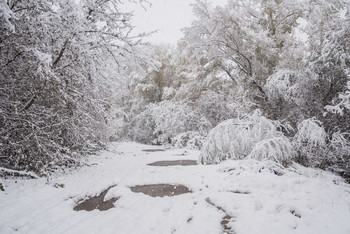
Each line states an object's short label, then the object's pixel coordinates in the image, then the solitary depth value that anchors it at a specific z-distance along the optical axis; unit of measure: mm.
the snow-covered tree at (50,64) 3510
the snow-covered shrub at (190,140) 10766
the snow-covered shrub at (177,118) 11484
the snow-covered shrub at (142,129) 16438
